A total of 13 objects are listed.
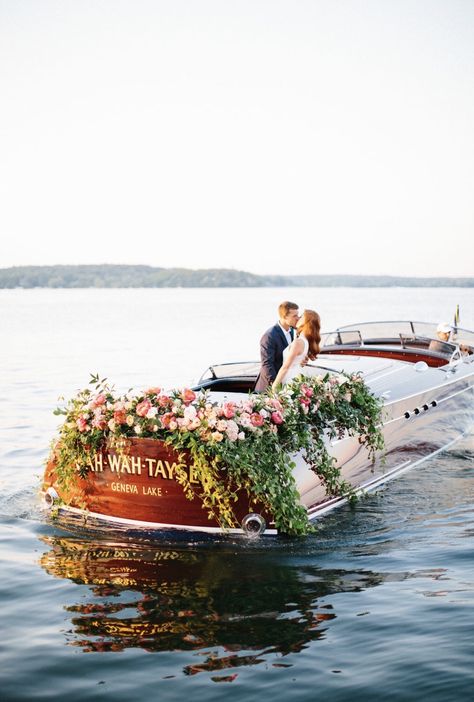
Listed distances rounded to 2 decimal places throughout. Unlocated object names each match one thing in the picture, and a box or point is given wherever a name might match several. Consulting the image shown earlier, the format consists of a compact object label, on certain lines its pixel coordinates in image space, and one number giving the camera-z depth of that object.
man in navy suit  8.67
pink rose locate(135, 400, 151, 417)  6.69
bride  8.26
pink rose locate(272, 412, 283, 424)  6.78
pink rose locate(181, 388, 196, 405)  6.82
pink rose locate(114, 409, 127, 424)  6.71
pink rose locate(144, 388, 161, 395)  6.96
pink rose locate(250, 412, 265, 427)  6.64
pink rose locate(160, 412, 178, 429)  6.59
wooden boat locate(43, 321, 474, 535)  6.64
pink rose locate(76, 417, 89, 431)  6.82
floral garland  6.44
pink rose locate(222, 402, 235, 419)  6.59
